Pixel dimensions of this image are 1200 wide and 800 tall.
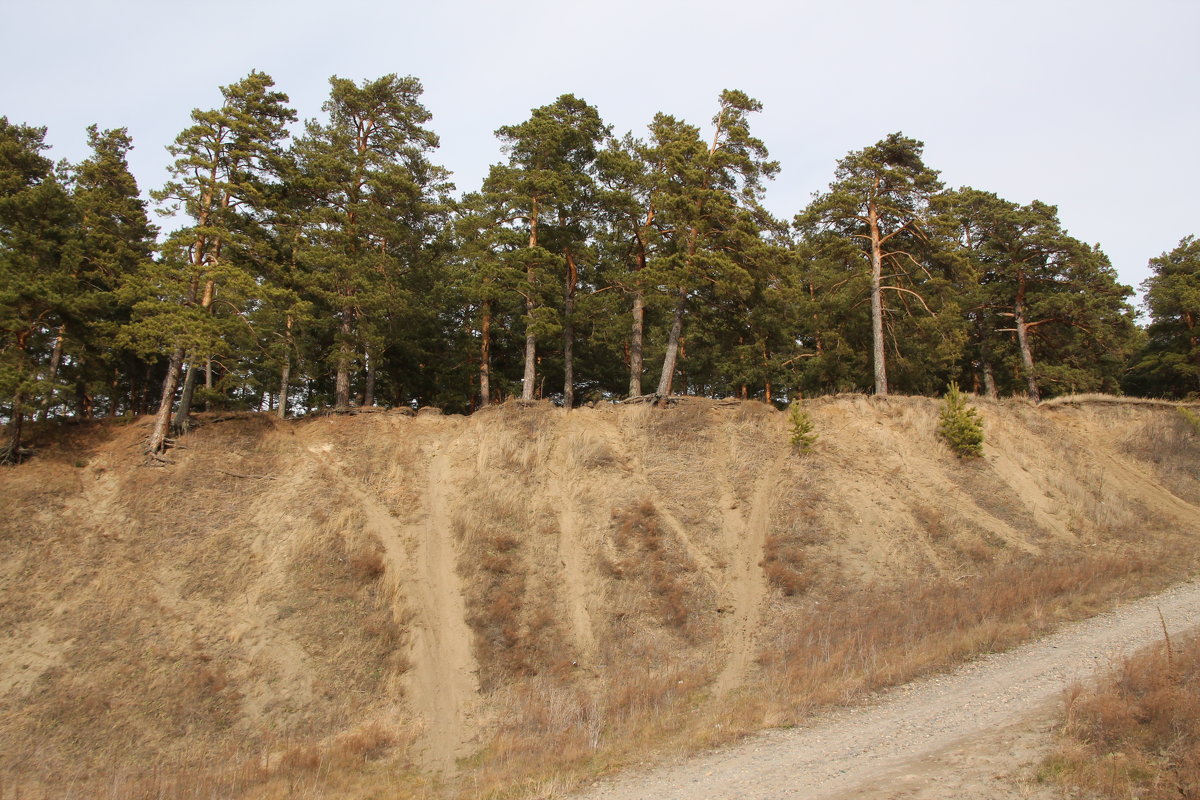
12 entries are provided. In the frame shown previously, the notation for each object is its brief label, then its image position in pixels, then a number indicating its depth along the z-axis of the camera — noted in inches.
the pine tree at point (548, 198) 1066.1
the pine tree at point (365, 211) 1005.8
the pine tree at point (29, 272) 840.3
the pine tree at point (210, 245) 840.3
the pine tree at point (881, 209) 1130.7
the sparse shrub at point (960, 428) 1026.1
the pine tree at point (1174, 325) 1451.8
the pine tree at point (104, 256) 964.0
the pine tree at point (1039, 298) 1258.6
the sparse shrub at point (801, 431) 1013.2
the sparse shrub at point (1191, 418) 1153.4
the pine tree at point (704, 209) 1036.5
